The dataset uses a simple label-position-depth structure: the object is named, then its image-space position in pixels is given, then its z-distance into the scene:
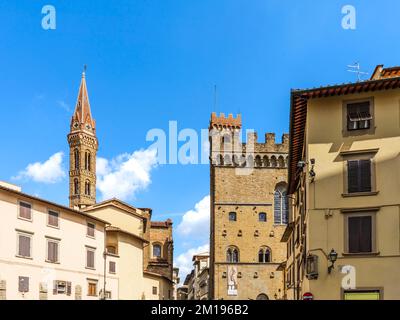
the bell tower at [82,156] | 132.25
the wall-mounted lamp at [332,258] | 22.89
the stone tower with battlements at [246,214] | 65.12
